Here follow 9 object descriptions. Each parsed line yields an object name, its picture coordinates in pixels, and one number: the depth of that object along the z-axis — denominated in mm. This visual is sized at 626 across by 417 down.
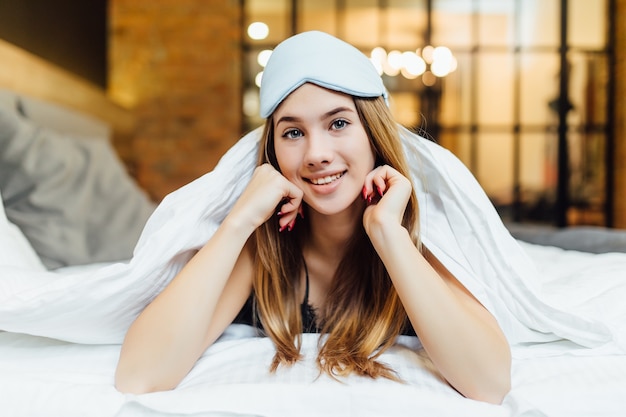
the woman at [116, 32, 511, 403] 851
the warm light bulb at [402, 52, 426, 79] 4715
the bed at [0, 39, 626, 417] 771
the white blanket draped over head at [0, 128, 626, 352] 939
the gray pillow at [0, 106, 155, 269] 1531
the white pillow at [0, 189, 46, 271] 1196
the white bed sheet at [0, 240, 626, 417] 766
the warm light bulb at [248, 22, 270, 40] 4680
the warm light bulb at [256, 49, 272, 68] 4672
